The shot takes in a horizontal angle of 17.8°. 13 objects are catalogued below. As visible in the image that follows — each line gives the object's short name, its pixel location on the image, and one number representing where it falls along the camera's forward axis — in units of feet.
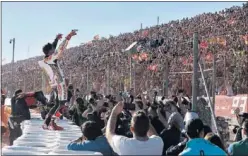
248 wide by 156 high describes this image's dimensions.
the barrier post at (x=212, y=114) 41.56
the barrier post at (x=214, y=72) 46.08
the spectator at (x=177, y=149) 25.52
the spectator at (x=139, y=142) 22.21
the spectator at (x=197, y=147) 22.09
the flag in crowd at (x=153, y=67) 87.37
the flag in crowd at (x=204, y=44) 71.72
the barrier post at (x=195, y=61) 39.47
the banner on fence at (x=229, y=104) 56.64
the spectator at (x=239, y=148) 25.28
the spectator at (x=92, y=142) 24.69
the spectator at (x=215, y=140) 25.11
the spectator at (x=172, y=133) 30.05
